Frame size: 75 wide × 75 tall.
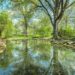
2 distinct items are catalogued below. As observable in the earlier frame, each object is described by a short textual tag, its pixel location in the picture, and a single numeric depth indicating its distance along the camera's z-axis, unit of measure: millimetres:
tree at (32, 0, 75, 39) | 15001
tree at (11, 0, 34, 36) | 15134
